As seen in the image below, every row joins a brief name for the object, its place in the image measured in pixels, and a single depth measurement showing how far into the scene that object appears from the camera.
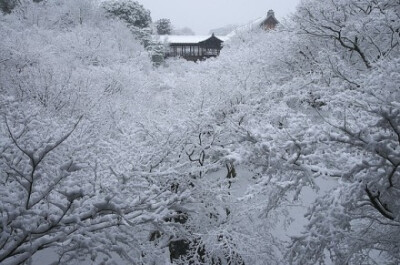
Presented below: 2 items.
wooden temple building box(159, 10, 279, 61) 42.78
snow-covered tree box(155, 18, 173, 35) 52.76
